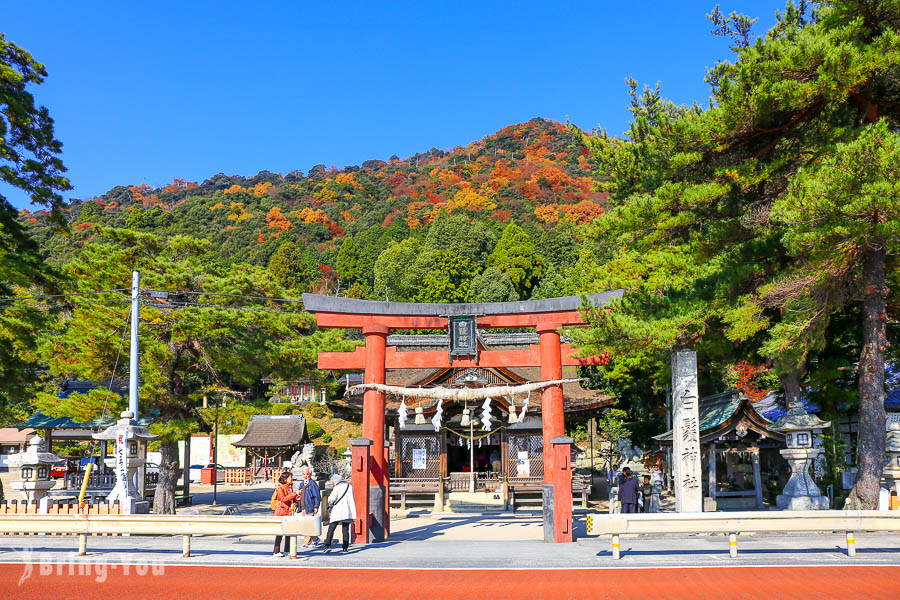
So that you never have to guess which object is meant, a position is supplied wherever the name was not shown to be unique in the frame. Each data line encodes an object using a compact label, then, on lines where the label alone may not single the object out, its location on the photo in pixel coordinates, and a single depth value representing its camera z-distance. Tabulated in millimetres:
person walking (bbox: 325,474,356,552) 12320
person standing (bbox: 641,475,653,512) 18128
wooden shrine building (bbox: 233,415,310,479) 36156
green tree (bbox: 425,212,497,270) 63719
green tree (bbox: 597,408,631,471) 35341
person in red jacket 12141
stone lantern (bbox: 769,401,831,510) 15119
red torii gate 13992
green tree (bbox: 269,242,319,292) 75312
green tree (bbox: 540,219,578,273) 65113
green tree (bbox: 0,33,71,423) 18547
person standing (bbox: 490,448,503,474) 30391
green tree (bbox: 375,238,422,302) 57719
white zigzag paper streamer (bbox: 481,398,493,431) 15762
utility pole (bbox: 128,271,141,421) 16406
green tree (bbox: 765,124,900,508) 11789
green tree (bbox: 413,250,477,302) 55594
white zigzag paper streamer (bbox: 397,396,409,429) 15906
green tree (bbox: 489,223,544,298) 62250
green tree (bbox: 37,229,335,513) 19875
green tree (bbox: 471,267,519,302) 54094
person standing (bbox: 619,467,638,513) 15781
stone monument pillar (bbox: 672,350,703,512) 14156
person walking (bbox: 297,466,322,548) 13914
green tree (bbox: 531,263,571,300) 53122
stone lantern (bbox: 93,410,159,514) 14914
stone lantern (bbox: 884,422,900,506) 15828
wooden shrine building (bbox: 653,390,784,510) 19141
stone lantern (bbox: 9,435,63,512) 17609
